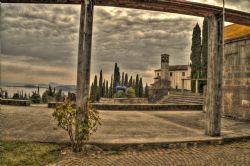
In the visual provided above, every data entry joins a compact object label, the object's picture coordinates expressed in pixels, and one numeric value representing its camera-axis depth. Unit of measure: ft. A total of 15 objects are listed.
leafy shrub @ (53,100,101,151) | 19.72
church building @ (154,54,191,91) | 182.40
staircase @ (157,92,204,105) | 71.68
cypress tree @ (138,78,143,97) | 197.81
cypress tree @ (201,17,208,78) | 120.47
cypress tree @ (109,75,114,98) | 202.56
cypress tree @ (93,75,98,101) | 200.03
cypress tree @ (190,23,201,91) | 126.52
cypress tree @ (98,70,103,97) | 201.71
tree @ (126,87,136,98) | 87.04
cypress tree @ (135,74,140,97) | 204.81
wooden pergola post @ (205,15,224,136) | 26.58
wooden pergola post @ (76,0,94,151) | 21.24
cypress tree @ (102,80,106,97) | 212.52
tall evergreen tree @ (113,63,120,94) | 192.34
